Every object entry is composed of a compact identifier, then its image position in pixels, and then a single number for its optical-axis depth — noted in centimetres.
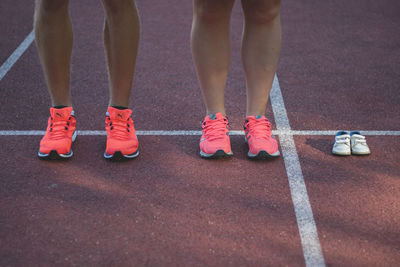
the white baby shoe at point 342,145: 287
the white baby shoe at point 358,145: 288
